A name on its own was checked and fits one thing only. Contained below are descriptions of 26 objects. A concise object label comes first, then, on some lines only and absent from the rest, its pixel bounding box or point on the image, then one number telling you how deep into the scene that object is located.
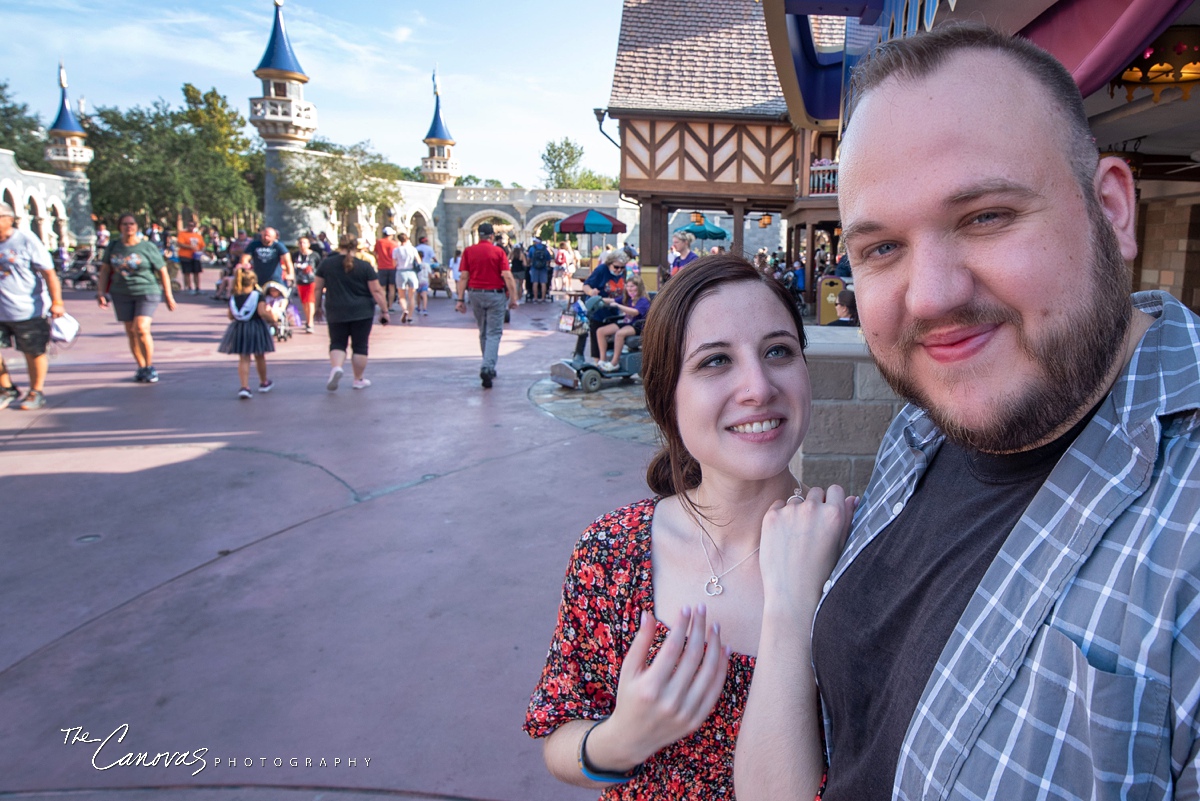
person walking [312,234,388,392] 8.36
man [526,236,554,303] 22.38
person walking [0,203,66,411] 7.13
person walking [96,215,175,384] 8.27
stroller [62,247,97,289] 23.20
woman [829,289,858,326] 8.61
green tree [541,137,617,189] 69.25
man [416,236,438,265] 21.62
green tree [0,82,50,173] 42.84
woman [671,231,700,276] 10.35
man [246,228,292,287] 11.62
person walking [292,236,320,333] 13.80
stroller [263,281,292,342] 11.48
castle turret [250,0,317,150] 31.69
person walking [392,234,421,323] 16.16
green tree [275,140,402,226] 29.11
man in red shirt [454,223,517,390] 9.11
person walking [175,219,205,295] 22.39
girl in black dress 8.00
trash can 13.28
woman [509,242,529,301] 21.28
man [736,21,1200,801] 0.73
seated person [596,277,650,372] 9.46
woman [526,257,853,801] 1.36
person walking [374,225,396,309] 15.38
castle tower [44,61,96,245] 40.47
